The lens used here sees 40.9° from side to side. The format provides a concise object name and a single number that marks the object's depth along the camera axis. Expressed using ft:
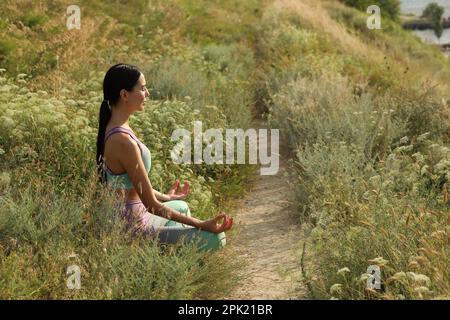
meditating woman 13.37
